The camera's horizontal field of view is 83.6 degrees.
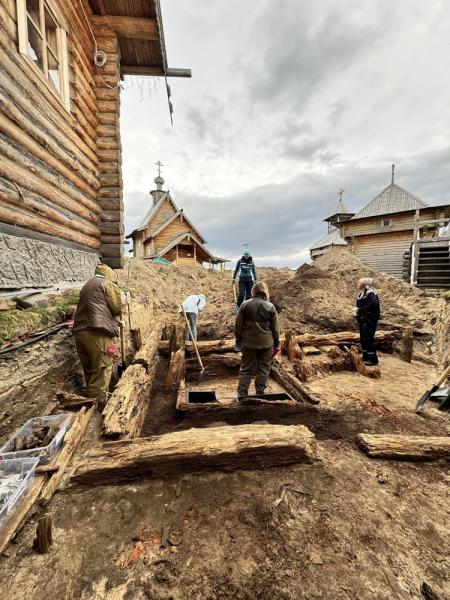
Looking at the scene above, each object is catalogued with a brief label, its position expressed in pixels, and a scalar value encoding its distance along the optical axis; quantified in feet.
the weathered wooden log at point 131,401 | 9.44
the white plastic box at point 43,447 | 7.35
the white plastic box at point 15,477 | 5.88
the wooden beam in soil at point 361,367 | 19.13
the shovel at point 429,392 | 13.58
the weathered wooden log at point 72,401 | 10.25
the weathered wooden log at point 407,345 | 22.50
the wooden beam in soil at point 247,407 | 12.91
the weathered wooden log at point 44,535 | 5.22
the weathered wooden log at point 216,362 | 20.95
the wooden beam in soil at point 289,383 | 14.45
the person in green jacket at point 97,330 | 12.67
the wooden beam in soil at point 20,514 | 5.35
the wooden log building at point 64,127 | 12.16
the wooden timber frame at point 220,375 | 13.04
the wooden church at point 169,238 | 73.46
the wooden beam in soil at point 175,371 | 16.80
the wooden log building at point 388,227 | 71.56
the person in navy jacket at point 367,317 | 20.58
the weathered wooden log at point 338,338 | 24.35
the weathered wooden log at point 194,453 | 7.31
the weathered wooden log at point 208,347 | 21.45
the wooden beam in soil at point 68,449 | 6.66
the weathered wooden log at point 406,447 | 8.81
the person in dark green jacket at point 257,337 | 14.64
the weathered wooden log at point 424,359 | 22.73
